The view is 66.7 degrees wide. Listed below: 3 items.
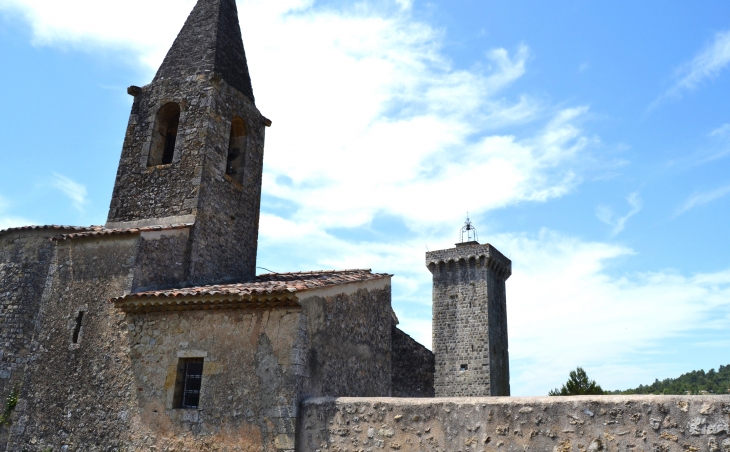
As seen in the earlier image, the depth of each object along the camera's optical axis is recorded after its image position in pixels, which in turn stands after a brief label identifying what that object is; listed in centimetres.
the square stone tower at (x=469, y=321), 2681
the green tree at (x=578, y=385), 3092
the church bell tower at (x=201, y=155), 1066
